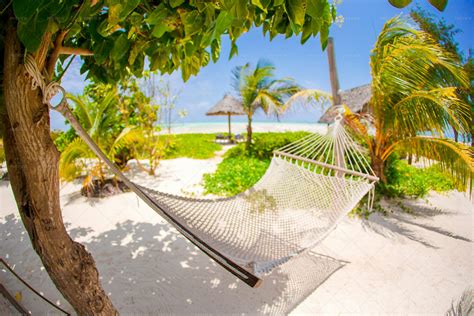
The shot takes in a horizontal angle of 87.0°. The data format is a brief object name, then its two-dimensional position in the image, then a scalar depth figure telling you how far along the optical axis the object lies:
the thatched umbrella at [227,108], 9.67
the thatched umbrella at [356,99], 5.59
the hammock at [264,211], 1.07
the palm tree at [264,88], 5.77
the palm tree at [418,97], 2.19
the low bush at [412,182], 3.31
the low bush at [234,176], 3.36
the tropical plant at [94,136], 2.91
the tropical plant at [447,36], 2.68
